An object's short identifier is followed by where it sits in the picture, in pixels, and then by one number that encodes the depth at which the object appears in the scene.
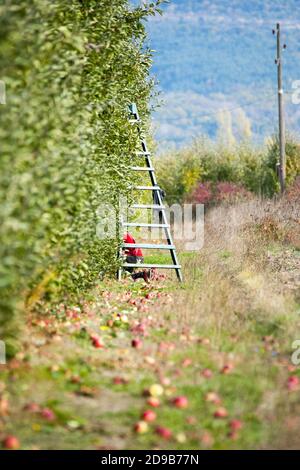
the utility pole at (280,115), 57.37
